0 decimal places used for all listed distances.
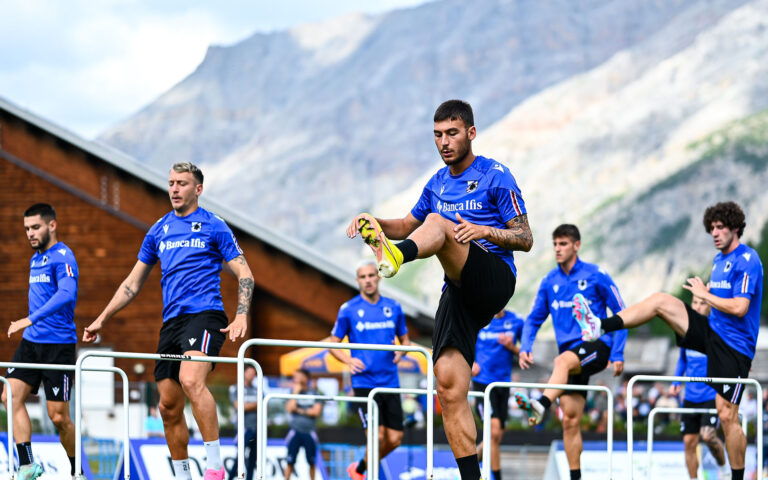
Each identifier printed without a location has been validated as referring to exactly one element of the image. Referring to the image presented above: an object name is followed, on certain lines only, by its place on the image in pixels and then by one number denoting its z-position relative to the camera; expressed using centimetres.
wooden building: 4981
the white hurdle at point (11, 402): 1598
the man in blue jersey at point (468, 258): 1304
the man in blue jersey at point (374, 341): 2366
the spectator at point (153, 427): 3625
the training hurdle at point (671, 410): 1949
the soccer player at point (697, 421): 2353
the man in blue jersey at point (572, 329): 2014
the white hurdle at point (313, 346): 1384
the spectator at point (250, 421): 2723
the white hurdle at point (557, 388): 1633
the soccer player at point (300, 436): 2727
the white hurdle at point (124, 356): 1471
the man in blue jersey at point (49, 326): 1886
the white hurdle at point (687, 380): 1689
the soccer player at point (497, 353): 2527
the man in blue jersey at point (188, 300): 1606
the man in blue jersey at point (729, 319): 1830
